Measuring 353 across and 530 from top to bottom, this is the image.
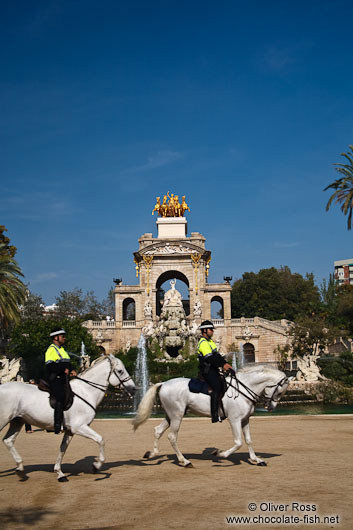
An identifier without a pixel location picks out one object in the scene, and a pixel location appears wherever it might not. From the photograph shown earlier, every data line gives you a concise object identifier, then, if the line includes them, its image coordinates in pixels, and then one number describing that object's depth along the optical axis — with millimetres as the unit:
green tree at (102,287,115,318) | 83075
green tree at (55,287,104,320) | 72250
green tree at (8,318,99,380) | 45375
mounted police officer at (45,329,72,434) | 9117
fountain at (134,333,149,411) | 37244
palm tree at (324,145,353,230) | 35562
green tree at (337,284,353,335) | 53750
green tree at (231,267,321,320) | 81438
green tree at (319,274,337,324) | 66875
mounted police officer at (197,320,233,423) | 9924
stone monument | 62469
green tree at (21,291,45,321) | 64350
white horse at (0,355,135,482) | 9102
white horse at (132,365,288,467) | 9992
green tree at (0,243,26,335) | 36938
